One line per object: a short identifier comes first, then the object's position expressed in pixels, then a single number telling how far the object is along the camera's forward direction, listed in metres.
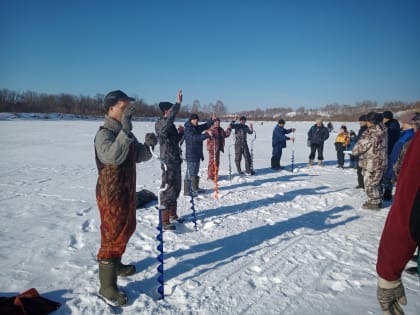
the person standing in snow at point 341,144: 11.70
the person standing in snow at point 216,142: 8.79
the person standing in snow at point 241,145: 10.20
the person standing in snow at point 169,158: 4.83
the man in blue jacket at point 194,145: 6.97
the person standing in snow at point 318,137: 11.97
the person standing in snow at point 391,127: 6.83
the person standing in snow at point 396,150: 3.68
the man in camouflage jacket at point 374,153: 5.85
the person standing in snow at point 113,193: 2.72
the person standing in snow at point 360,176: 8.05
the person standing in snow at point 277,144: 11.27
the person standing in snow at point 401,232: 1.44
